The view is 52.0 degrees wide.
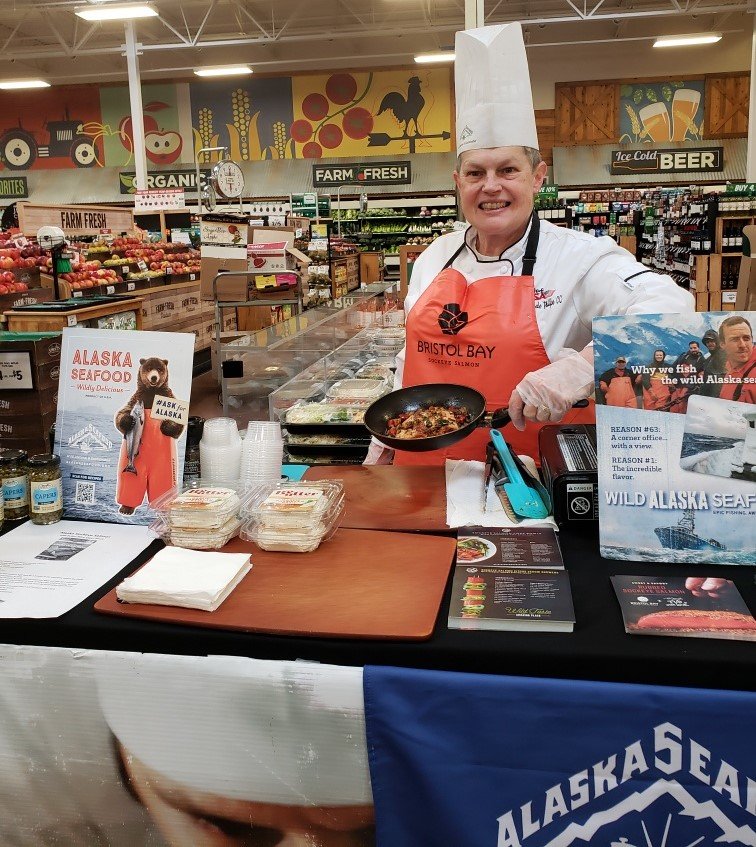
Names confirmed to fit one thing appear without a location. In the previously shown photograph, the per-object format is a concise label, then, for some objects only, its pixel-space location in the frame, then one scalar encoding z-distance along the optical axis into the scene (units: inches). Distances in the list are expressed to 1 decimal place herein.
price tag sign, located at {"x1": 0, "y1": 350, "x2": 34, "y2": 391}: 100.9
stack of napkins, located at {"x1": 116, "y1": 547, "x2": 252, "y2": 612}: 51.9
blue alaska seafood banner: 43.7
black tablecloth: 44.3
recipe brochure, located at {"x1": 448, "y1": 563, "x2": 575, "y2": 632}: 47.6
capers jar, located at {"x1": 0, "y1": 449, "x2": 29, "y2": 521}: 68.6
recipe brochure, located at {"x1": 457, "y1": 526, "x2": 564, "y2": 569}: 55.9
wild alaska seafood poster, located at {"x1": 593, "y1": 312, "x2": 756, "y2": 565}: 54.1
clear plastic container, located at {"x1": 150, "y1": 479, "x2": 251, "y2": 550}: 61.2
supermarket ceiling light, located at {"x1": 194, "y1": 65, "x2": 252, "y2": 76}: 633.6
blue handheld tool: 64.2
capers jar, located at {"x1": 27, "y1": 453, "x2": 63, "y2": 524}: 67.1
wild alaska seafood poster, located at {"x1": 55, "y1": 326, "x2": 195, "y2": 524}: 67.6
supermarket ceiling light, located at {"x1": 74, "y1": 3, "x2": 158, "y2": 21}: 431.2
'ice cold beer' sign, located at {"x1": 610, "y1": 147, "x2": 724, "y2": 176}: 722.8
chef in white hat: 86.2
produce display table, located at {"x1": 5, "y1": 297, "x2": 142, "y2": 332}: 190.9
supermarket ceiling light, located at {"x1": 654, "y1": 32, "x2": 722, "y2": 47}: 601.0
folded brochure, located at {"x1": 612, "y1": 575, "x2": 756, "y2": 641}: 46.4
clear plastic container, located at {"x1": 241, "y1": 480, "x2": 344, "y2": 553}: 60.5
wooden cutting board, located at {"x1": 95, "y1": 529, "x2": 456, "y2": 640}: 49.0
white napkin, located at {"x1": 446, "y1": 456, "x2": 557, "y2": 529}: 64.1
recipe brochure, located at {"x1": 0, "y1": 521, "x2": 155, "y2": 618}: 54.4
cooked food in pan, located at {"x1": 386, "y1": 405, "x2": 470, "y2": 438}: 75.4
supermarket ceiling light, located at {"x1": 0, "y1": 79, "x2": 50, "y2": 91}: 673.6
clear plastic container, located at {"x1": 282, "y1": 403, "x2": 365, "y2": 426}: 117.6
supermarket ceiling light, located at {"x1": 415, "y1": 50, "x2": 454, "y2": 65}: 605.5
